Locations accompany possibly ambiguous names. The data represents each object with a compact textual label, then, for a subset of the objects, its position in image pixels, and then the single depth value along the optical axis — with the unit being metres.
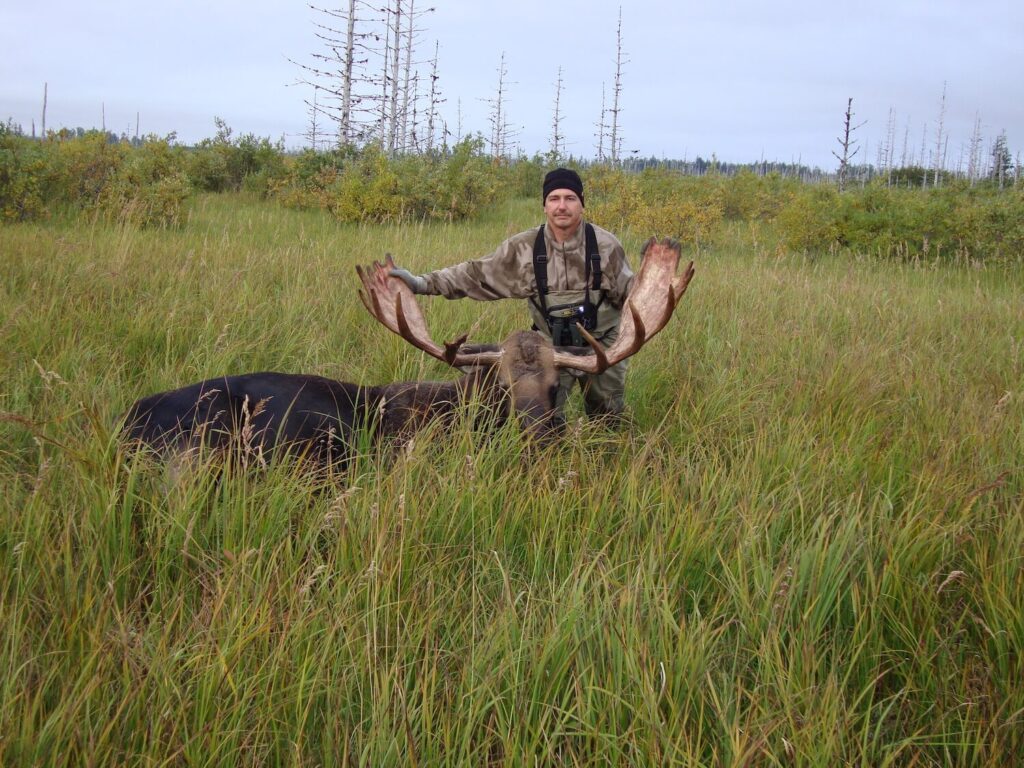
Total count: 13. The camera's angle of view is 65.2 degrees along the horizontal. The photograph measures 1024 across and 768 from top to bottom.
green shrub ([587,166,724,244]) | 12.90
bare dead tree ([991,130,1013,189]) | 54.56
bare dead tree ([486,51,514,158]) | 42.99
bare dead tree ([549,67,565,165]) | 22.36
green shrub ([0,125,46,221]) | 9.49
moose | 3.81
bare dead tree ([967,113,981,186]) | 79.53
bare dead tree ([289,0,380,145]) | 22.69
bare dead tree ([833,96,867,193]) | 21.61
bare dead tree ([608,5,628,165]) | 37.78
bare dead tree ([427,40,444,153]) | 31.34
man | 5.27
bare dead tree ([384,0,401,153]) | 27.25
